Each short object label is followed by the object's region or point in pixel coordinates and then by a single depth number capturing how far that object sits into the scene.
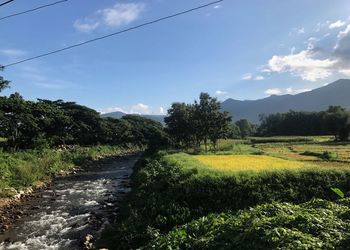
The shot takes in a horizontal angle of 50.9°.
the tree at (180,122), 63.75
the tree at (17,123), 46.18
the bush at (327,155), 43.17
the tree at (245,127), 166.05
